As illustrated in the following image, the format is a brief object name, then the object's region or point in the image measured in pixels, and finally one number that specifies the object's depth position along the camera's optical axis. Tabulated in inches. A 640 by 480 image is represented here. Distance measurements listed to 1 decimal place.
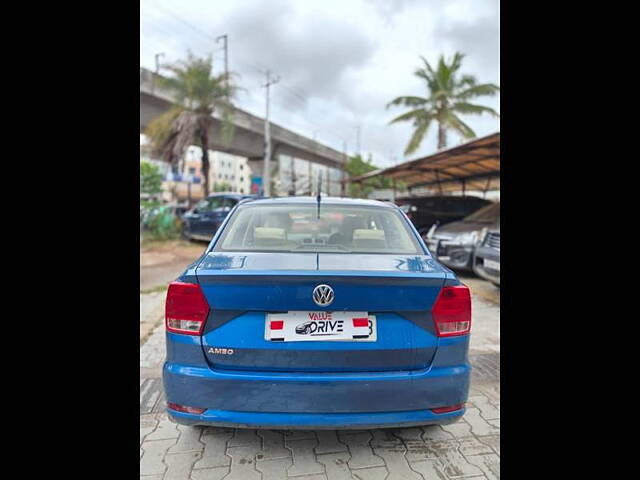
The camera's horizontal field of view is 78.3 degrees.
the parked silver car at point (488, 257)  212.7
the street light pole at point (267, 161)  944.3
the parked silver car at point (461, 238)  271.7
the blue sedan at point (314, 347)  70.0
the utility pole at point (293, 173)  1330.5
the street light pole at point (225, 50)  1119.2
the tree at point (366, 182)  1298.0
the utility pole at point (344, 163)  1515.1
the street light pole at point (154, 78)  589.0
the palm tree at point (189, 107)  536.7
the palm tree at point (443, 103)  716.0
